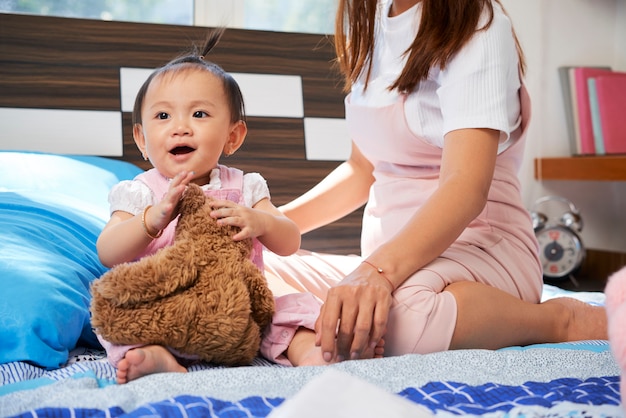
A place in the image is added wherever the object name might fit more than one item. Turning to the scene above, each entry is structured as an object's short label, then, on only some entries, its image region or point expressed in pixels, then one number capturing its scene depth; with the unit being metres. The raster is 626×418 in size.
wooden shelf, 2.86
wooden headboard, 2.17
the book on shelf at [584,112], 3.13
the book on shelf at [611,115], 3.09
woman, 1.17
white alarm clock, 2.87
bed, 0.77
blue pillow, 1.10
